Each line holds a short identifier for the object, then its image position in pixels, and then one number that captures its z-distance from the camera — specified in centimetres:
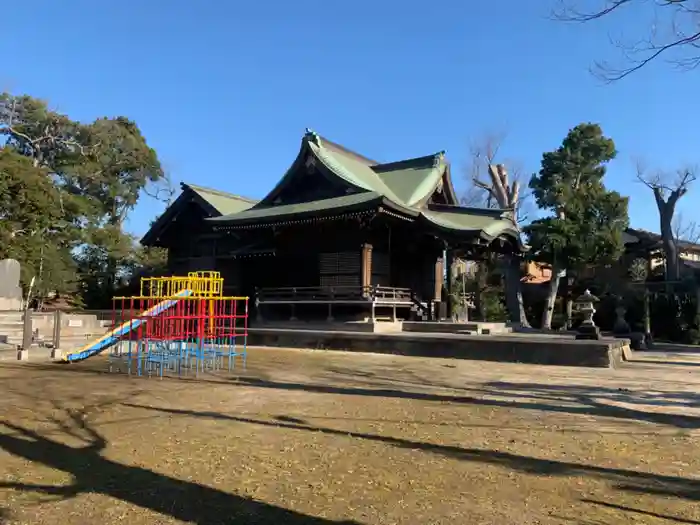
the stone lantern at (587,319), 1503
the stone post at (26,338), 1312
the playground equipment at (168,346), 1160
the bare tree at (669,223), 3195
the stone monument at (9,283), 1833
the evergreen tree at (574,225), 2814
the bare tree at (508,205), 2952
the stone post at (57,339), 1352
